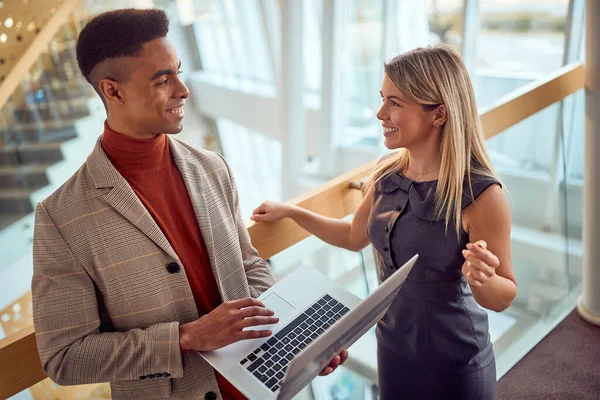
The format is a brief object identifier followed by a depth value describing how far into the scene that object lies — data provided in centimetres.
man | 124
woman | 157
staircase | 619
